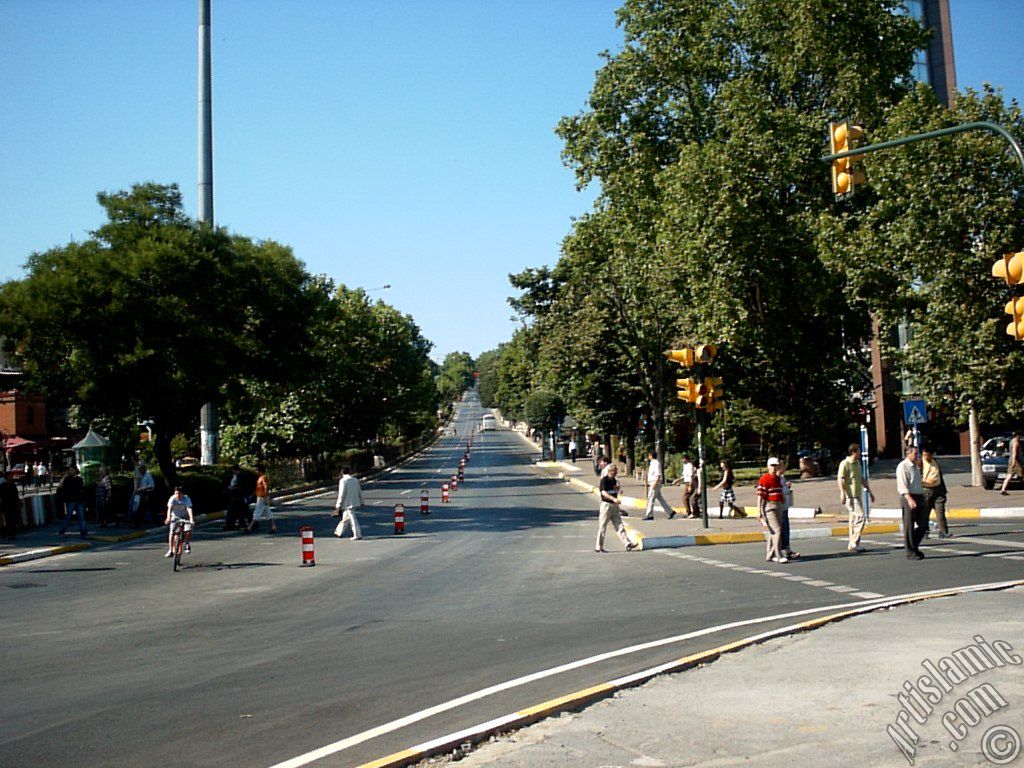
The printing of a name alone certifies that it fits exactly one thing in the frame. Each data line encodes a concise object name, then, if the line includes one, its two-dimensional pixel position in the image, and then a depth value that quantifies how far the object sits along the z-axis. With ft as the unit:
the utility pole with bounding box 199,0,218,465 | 137.18
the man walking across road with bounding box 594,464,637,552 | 63.46
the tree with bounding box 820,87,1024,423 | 92.27
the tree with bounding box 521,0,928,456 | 121.19
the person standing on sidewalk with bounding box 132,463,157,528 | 93.71
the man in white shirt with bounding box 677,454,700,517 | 93.04
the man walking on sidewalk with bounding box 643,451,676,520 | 90.79
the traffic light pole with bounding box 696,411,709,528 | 76.78
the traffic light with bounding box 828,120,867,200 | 42.73
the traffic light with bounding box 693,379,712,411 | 76.07
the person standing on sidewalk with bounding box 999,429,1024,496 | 95.66
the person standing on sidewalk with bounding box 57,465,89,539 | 82.69
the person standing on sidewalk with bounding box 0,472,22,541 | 83.56
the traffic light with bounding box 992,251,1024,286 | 37.50
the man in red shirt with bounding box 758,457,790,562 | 54.65
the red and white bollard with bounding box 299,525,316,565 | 59.88
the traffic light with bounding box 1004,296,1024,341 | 41.27
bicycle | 61.00
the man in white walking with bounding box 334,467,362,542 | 77.24
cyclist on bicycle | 61.98
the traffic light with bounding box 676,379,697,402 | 76.07
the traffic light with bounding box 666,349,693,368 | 73.97
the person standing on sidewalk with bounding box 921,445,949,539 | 59.62
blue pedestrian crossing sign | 93.40
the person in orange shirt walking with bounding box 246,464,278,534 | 89.10
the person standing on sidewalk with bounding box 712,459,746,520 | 89.04
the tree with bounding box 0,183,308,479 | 93.30
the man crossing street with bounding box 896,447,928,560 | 53.06
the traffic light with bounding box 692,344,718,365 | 74.90
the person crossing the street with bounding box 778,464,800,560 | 54.90
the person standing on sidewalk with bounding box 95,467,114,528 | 94.17
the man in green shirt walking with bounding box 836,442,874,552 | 58.34
